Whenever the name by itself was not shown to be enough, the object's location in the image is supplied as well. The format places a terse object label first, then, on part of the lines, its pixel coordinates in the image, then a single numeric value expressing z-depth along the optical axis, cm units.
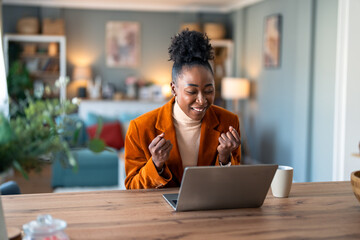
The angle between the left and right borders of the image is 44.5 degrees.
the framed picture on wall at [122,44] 798
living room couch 523
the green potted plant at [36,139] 97
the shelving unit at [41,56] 743
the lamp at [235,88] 662
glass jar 106
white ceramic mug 169
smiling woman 190
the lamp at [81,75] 755
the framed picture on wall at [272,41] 602
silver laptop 142
